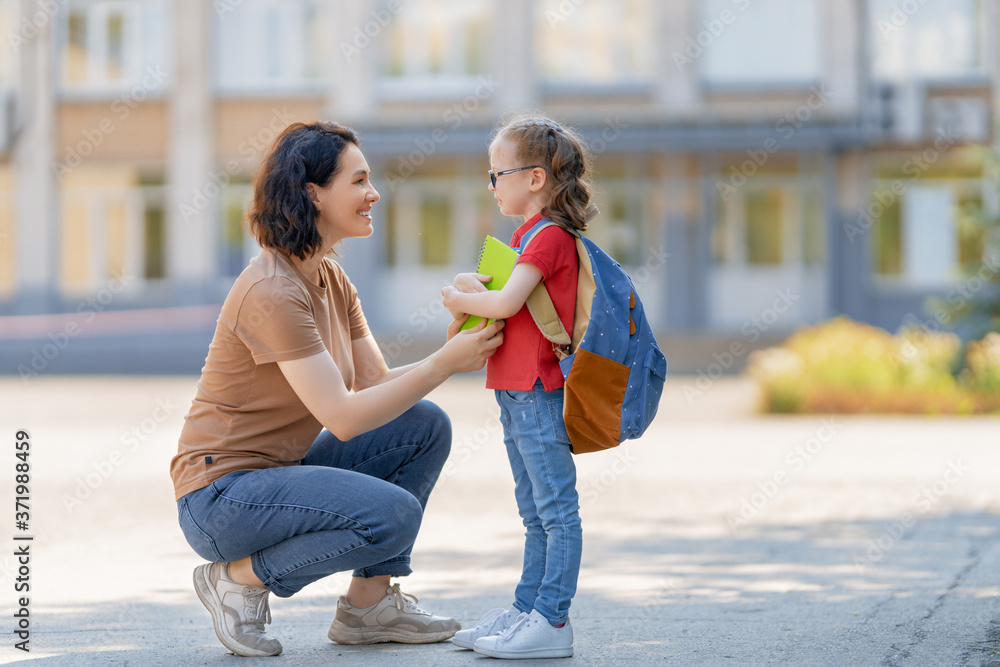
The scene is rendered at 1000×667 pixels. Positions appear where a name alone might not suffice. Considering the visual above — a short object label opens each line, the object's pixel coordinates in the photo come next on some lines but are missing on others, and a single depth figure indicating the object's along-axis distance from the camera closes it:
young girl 7.03
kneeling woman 6.98
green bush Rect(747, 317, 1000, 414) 24.86
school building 45.06
